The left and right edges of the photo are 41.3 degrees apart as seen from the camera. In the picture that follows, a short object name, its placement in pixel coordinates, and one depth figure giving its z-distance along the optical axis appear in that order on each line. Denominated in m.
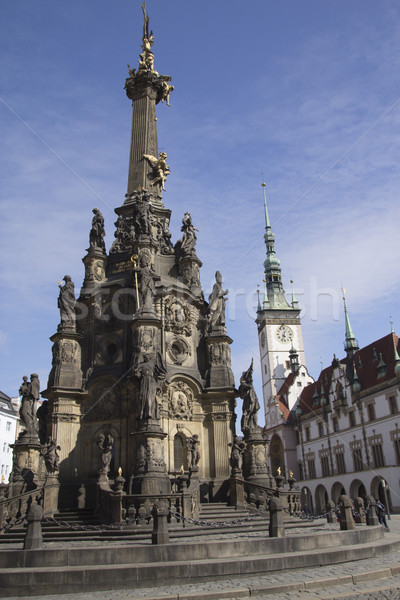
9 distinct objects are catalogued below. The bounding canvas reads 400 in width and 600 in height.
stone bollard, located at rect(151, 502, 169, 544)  12.30
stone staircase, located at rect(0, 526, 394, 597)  10.05
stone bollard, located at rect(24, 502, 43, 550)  12.53
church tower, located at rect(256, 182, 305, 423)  91.94
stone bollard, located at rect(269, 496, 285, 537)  13.60
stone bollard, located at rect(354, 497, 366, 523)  20.77
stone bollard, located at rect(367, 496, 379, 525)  18.12
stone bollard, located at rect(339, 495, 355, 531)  15.67
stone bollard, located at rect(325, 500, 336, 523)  22.55
